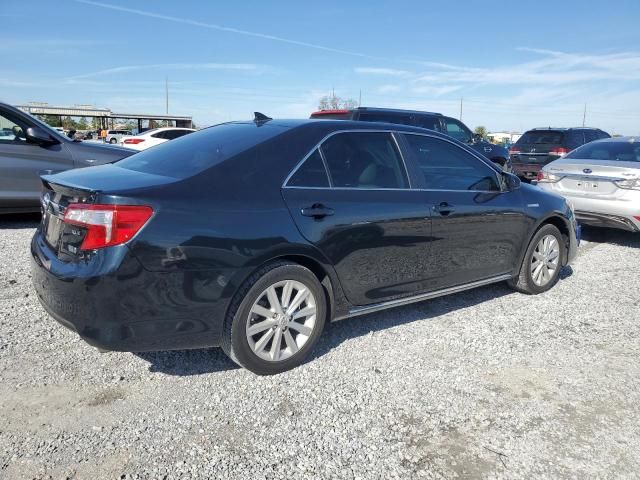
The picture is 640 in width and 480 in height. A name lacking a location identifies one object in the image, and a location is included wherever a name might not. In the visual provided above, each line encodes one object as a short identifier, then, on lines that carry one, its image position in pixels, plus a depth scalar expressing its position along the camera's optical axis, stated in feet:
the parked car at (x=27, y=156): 21.70
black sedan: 8.71
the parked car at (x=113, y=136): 104.37
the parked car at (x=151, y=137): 60.95
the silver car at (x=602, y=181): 21.65
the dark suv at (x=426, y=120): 32.63
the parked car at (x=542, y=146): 40.98
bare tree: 201.35
